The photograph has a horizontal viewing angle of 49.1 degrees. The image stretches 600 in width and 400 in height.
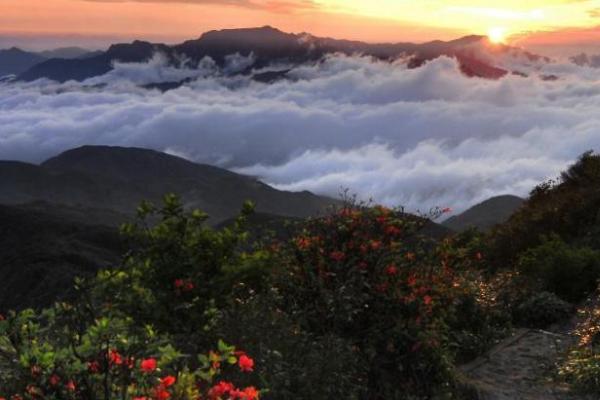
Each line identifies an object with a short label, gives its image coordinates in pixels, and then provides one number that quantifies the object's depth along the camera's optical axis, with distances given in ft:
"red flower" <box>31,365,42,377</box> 12.91
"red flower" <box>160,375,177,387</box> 12.90
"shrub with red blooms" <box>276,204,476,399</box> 23.12
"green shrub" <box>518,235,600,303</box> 40.14
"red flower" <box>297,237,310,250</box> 24.73
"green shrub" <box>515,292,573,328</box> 37.37
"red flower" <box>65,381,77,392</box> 13.10
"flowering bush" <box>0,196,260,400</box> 13.11
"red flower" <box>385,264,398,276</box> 23.84
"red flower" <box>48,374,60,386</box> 12.91
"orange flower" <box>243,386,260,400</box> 13.14
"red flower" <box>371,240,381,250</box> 23.79
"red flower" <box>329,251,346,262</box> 23.81
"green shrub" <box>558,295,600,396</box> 25.94
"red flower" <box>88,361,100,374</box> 13.67
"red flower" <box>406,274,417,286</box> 24.20
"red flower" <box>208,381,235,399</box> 13.52
